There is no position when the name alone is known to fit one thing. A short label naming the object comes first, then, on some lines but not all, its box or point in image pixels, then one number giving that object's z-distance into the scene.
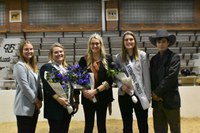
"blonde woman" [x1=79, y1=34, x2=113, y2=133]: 2.30
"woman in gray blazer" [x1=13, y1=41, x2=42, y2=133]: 2.11
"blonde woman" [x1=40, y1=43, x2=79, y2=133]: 2.10
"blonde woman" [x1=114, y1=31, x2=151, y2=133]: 2.32
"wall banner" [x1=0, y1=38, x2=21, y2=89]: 6.10
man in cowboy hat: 2.21
